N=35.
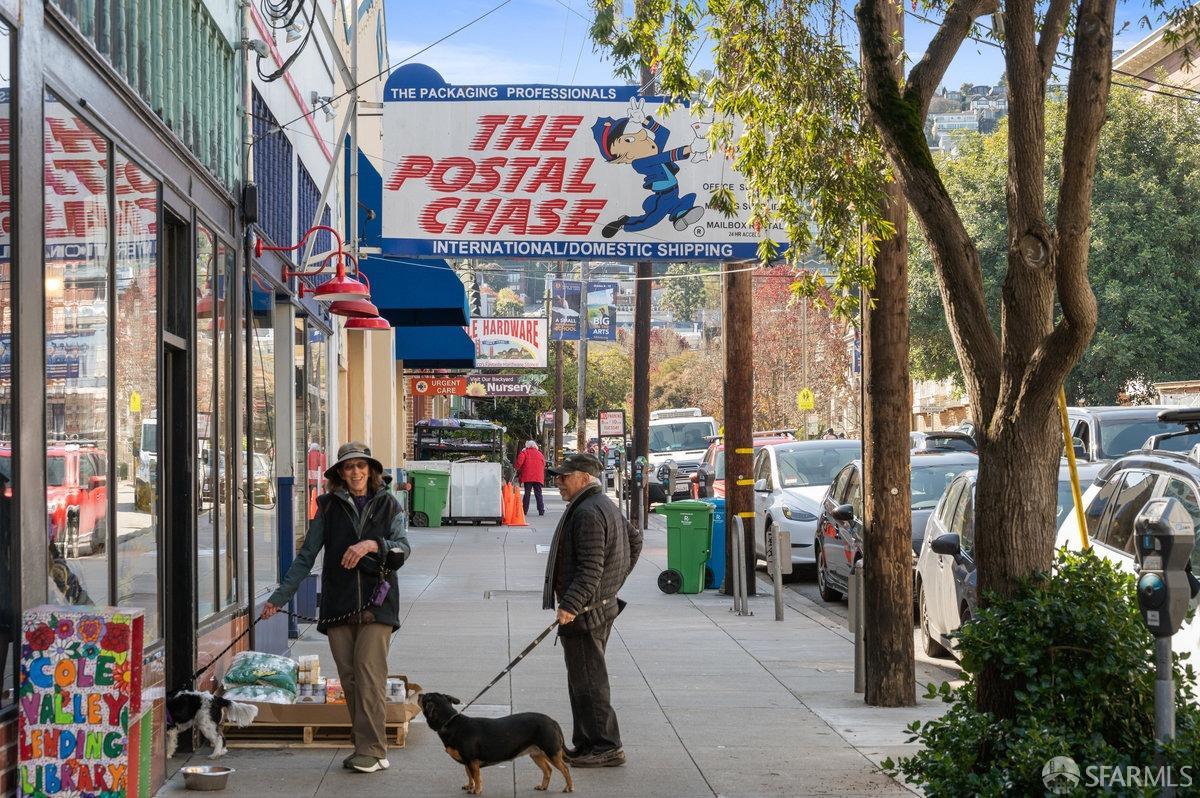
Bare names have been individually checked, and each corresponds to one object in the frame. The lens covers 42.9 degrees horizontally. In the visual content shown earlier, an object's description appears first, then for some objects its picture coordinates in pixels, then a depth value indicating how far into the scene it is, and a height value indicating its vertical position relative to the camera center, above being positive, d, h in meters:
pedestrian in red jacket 35.31 -1.02
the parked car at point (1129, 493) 8.55 -0.46
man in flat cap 8.17 -0.88
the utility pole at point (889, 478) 9.98 -0.38
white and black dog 8.10 -1.53
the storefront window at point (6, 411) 5.63 +0.09
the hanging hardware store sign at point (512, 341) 50.22 +2.85
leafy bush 5.91 -1.10
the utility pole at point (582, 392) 51.59 +1.17
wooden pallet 8.63 -1.74
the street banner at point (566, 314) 43.88 +3.24
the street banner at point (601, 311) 46.56 +3.73
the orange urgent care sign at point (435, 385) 43.25 +1.22
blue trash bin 18.23 -1.57
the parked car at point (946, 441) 19.38 -0.30
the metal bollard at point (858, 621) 10.45 -1.37
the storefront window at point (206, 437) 9.23 -0.03
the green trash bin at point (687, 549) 17.80 -1.47
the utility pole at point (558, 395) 55.31 +1.18
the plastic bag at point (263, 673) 8.81 -1.41
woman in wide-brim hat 8.01 -0.82
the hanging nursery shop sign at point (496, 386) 55.59 +1.53
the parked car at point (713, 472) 26.52 -0.90
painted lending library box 5.62 -1.00
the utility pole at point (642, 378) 30.09 +0.97
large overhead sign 15.59 +2.55
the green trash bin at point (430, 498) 30.59 -1.41
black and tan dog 7.37 -1.50
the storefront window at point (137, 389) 7.53 +0.22
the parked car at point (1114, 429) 15.80 -0.13
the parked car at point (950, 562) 11.05 -1.10
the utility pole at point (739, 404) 17.12 +0.22
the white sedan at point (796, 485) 19.00 -0.83
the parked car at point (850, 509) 15.32 -0.90
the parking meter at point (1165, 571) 5.79 -0.59
